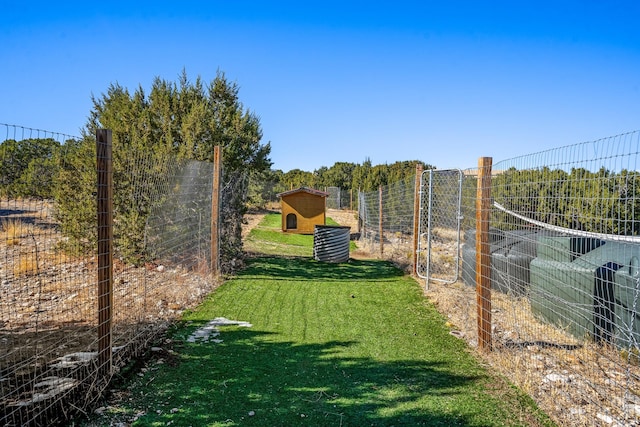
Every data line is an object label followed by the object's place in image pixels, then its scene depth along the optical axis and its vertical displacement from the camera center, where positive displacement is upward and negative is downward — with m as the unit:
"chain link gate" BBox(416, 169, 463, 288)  7.39 -0.64
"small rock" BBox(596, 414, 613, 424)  3.21 -1.56
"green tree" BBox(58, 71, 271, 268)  7.31 +1.38
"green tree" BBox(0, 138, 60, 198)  2.89 +0.25
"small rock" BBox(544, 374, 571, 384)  3.87 -1.52
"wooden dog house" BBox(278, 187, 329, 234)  17.80 -0.25
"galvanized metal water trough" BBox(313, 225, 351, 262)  10.73 -0.97
